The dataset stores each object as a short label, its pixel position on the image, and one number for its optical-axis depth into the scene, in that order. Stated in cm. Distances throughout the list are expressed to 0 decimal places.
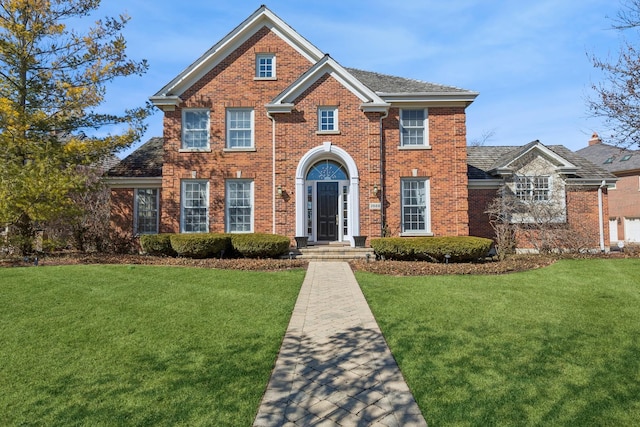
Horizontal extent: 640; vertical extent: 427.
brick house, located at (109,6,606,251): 1539
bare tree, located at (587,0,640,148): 1144
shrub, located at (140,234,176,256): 1443
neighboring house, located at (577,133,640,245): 3023
